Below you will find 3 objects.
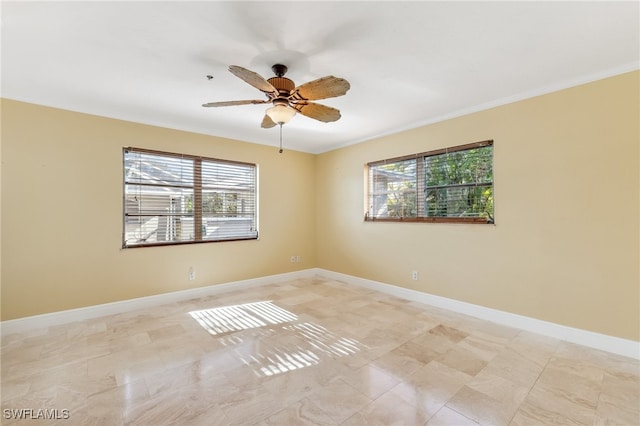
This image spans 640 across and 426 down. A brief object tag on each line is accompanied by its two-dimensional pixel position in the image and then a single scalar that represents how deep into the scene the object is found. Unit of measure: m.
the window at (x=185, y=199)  3.81
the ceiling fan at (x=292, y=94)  2.13
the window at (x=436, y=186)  3.44
